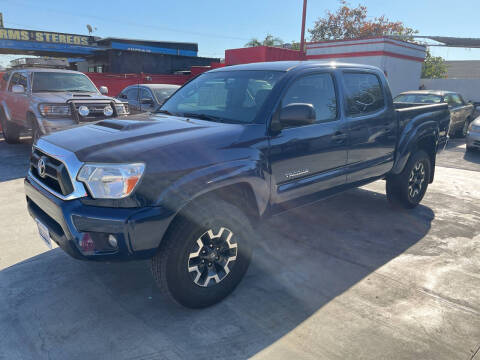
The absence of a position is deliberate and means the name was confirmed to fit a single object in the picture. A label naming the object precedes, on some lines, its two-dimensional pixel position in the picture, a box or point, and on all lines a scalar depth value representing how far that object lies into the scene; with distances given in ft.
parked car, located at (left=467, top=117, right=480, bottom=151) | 32.27
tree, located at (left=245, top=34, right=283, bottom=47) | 140.77
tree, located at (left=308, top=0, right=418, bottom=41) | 123.85
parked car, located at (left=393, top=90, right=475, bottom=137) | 37.60
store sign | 74.54
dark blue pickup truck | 7.92
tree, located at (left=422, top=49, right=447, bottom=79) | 116.88
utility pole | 66.64
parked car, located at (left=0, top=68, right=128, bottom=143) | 24.13
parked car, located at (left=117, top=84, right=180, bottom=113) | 29.63
